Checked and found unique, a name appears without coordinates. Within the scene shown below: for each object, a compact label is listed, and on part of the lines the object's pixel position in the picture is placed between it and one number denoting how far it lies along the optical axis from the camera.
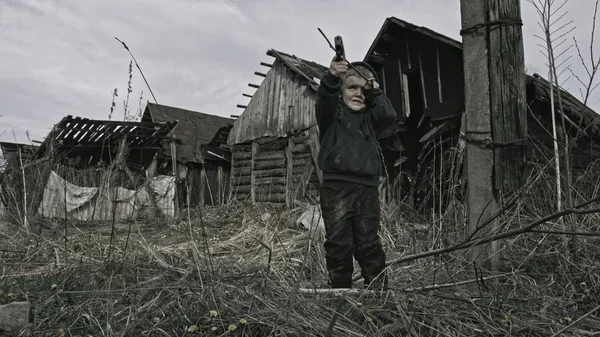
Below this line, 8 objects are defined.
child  2.46
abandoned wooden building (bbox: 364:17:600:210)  8.91
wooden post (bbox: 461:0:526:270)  2.65
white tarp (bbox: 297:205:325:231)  5.50
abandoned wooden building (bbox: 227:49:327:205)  11.22
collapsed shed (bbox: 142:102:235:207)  15.02
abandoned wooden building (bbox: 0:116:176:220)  9.76
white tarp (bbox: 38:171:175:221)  9.80
